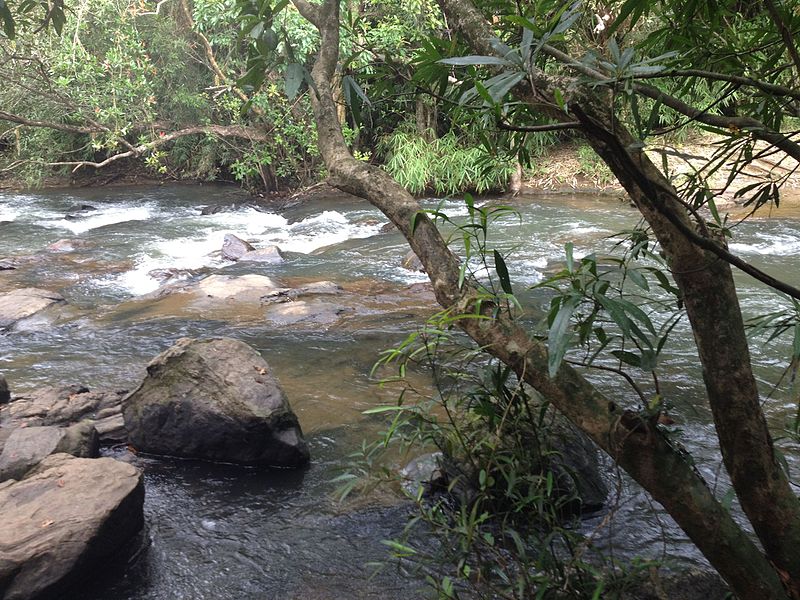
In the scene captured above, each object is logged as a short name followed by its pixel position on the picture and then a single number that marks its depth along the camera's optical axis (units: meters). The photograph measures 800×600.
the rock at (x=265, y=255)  8.93
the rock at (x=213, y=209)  12.51
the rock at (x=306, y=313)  6.16
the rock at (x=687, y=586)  2.28
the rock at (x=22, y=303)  6.36
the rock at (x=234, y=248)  9.11
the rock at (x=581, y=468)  3.05
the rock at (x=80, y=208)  12.93
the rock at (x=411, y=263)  8.09
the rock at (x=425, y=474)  3.28
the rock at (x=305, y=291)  6.91
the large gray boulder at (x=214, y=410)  3.70
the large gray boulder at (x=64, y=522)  2.62
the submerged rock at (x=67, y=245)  9.62
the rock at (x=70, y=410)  4.07
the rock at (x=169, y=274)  8.04
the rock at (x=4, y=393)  4.34
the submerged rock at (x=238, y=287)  7.01
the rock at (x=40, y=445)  3.37
